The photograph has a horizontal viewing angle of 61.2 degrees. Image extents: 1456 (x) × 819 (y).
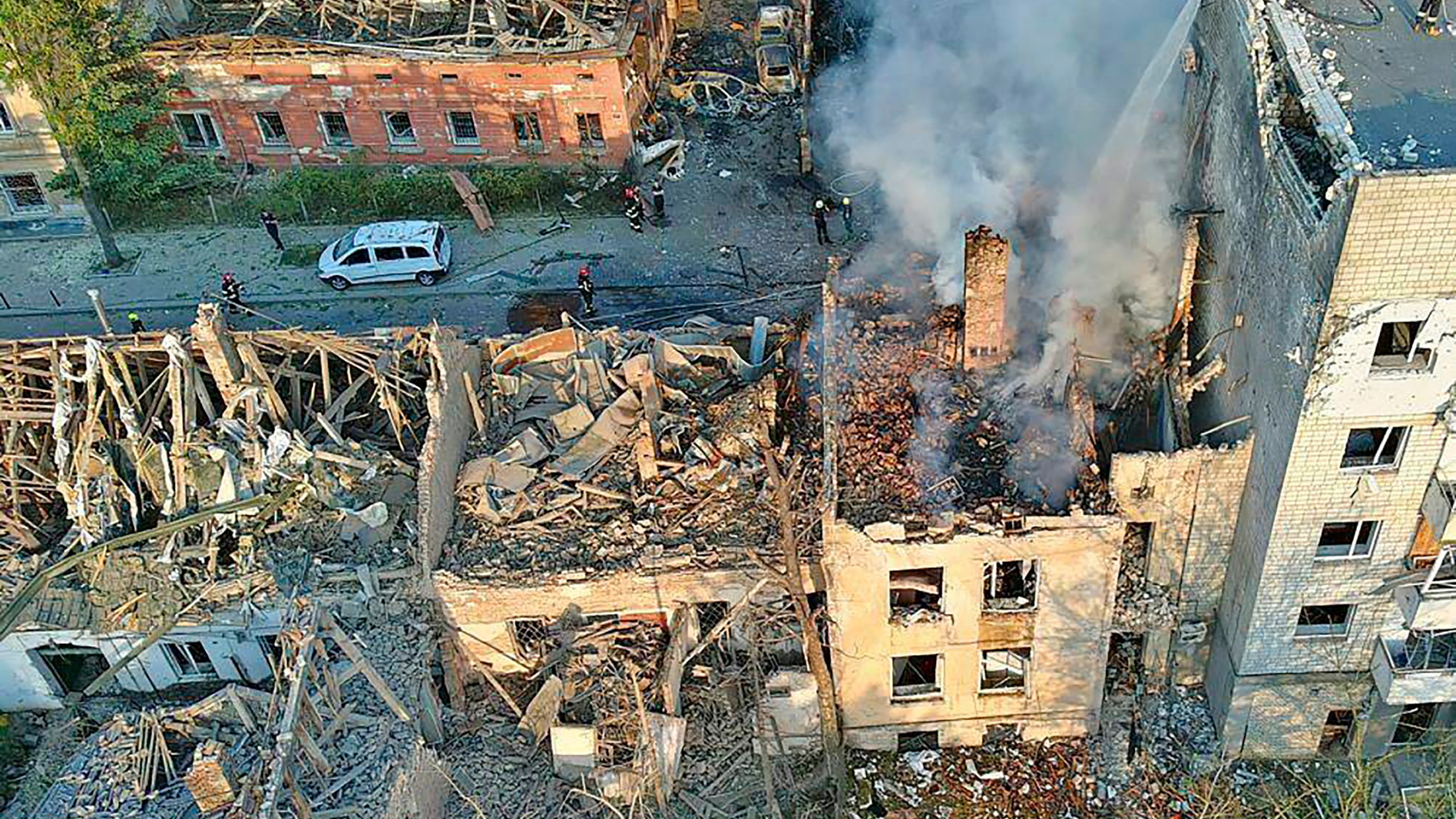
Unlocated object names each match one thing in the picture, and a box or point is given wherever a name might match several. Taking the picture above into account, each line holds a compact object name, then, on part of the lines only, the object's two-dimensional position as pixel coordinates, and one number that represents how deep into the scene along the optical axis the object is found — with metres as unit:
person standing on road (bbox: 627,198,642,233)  33.62
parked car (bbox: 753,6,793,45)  39.47
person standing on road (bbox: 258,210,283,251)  34.09
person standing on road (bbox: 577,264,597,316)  30.88
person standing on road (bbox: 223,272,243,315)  31.78
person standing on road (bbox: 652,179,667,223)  33.88
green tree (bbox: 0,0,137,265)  30.55
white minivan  32.47
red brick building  34.06
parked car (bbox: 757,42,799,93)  38.59
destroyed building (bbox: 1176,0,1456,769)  15.79
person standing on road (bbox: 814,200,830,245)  32.38
